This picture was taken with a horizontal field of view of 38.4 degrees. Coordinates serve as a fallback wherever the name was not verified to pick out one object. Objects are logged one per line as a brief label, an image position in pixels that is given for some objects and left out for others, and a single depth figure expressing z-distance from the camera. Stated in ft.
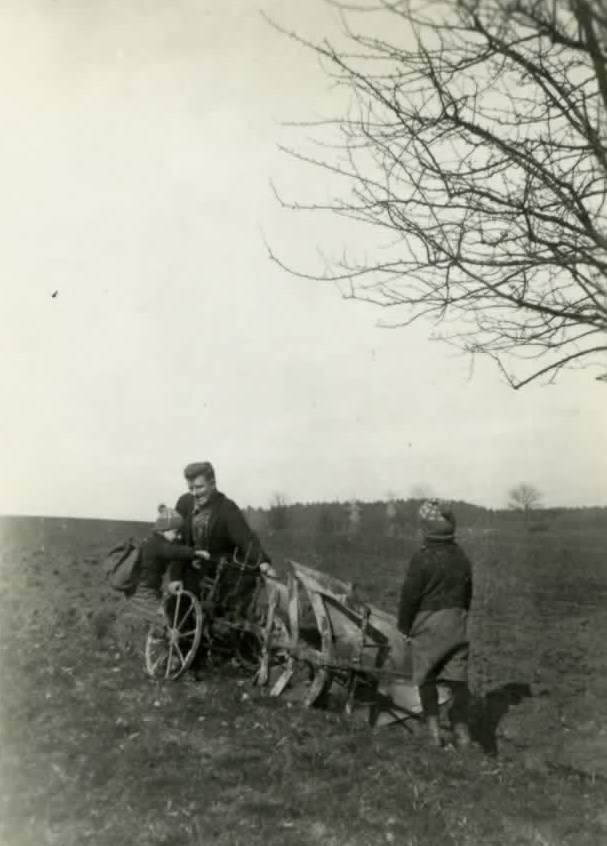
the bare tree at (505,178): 15.56
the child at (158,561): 25.72
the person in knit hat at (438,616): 21.42
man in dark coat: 26.55
